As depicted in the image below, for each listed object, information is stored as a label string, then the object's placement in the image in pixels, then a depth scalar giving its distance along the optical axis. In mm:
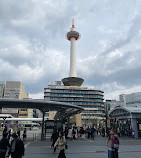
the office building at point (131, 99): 114656
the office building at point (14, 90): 103556
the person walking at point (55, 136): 11797
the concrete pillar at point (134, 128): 20578
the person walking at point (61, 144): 7156
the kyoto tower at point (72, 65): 105038
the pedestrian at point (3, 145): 5942
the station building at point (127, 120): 20719
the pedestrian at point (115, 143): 7896
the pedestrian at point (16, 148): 5793
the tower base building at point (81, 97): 87500
